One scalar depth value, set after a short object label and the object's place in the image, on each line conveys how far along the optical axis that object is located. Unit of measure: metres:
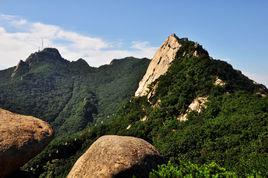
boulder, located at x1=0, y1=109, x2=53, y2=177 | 12.99
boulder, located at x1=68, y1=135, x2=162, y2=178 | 12.26
